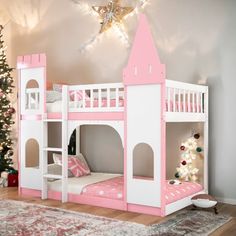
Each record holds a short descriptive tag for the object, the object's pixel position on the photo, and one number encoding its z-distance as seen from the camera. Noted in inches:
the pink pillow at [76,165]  184.1
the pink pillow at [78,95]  168.2
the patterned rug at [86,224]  115.7
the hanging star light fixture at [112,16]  190.7
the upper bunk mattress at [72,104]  153.2
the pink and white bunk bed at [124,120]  136.8
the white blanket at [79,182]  159.2
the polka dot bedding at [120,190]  144.7
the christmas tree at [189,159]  169.5
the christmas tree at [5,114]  213.5
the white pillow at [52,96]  175.3
